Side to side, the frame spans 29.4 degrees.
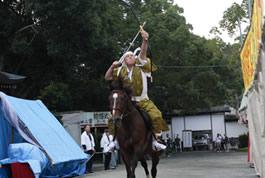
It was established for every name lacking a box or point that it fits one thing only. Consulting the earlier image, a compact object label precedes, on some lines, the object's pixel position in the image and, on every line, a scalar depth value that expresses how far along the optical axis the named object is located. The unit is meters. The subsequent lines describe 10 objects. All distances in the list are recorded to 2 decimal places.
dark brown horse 9.16
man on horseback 10.24
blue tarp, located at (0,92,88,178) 15.00
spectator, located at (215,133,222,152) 46.34
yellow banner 9.81
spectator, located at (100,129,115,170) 22.85
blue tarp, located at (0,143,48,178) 13.94
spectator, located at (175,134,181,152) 50.93
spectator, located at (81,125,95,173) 21.30
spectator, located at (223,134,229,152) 46.99
